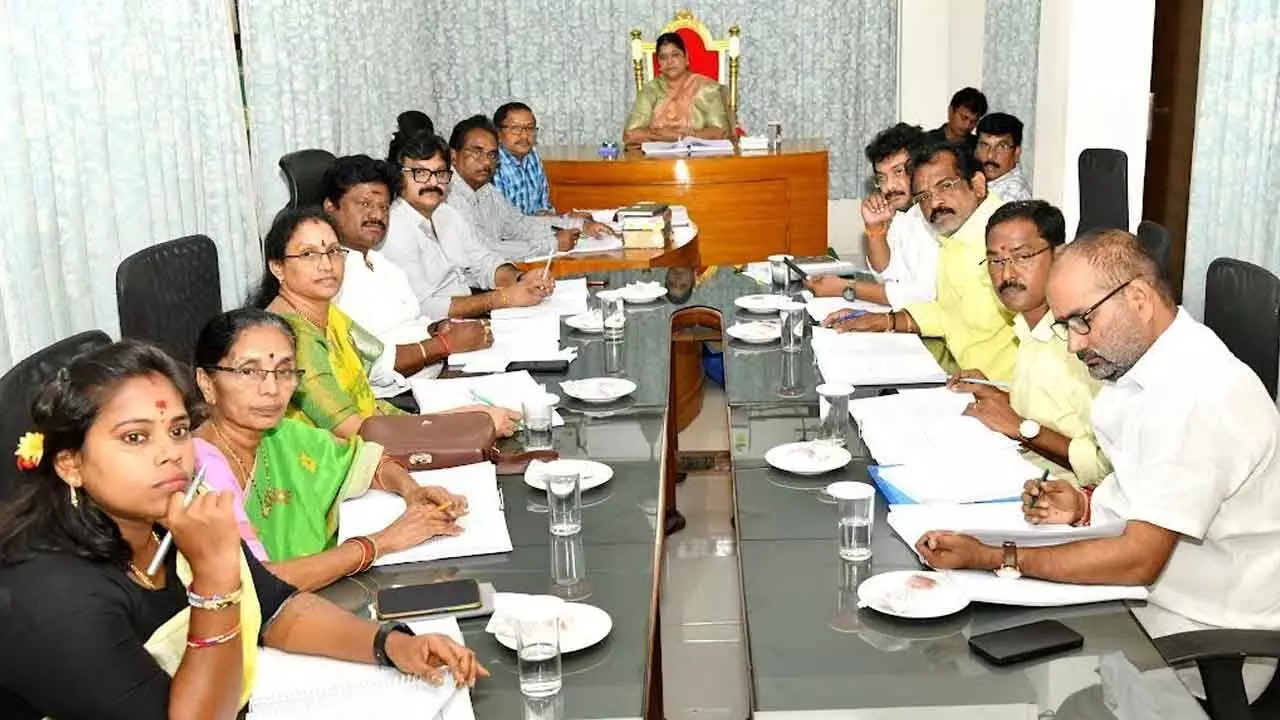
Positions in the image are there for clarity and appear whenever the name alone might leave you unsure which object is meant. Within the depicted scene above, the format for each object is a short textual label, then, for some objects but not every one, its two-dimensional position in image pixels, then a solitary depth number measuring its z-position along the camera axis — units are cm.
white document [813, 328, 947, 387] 285
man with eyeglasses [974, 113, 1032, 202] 509
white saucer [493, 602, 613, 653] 168
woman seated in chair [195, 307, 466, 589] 206
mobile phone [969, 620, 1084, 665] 161
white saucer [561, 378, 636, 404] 278
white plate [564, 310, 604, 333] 341
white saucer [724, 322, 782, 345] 324
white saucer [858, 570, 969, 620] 173
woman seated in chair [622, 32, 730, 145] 679
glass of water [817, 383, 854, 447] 244
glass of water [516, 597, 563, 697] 155
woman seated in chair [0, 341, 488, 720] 142
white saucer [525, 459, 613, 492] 228
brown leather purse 237
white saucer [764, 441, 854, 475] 229
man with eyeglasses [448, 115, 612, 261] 465
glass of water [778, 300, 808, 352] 311
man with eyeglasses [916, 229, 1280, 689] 184
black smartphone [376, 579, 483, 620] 177
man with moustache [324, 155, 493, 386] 321
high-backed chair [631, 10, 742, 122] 740
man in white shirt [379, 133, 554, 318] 377
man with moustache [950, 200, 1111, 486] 240
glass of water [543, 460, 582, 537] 200
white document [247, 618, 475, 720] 154
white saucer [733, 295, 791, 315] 360
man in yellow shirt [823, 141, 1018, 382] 319
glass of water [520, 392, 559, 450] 248
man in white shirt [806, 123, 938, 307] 369
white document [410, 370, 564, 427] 279
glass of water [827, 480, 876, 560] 192
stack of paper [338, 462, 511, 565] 202
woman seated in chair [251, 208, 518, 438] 251
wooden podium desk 612
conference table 155
